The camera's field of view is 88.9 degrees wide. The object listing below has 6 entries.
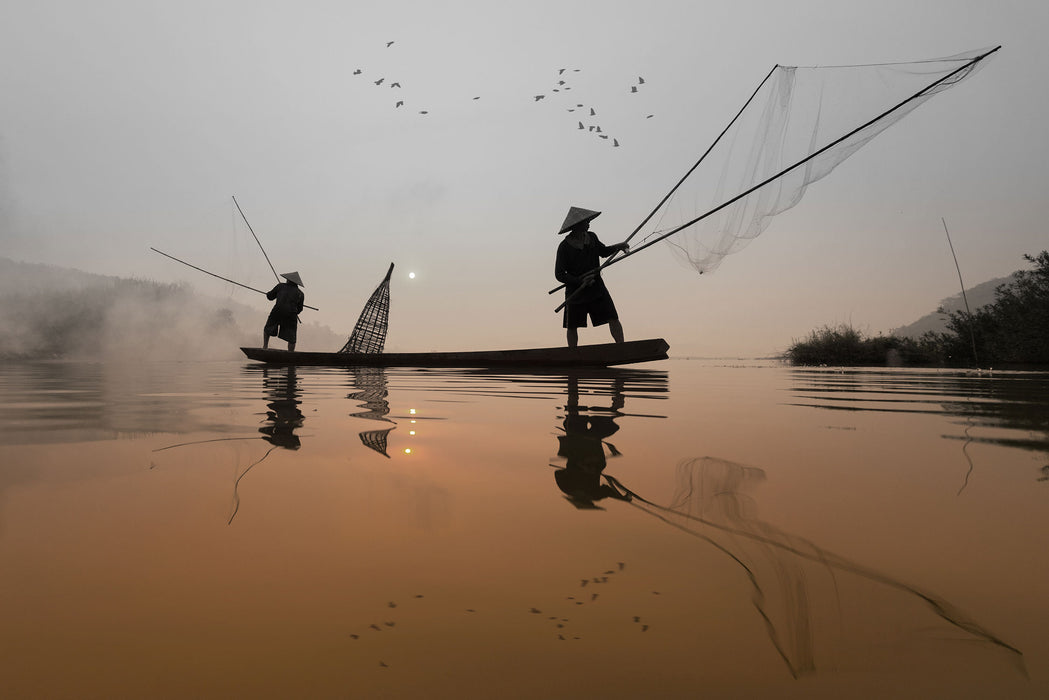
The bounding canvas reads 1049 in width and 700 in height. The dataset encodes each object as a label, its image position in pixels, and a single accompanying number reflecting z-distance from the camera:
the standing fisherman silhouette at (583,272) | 8.05
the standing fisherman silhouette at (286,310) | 12.20
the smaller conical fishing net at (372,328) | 13.40
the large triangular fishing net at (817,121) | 4.12
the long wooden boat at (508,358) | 7.55
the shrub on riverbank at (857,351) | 15.87
